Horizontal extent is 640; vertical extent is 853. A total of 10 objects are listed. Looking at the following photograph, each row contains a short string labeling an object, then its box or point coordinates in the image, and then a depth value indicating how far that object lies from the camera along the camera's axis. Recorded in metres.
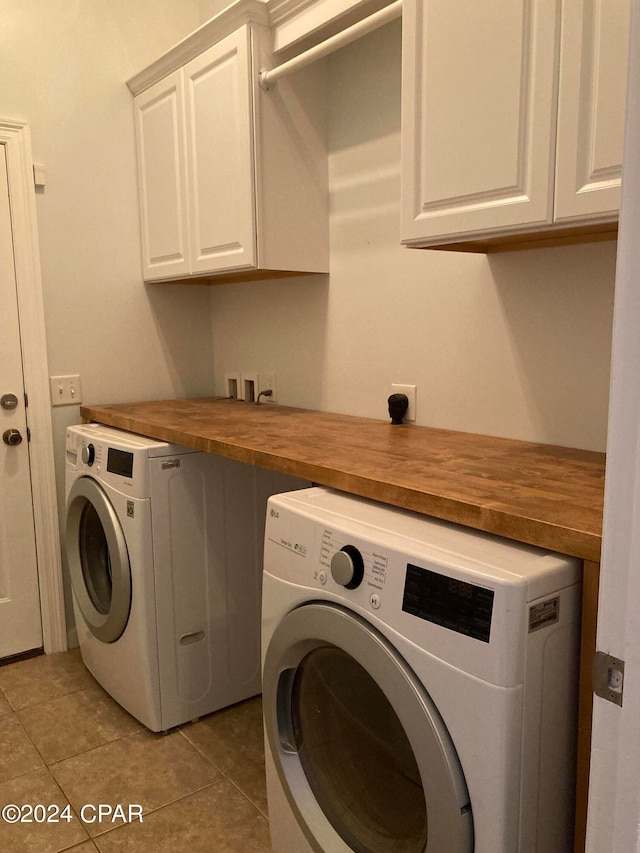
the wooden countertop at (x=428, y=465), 1.09
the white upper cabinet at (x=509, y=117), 1.25
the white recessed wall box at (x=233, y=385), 2.92
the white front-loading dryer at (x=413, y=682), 0.97
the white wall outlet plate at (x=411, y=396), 2.12
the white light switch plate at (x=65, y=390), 2.64
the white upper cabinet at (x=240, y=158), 2.18
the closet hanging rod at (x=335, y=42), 1.71
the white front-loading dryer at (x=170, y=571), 2.05
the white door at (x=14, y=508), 2.50
